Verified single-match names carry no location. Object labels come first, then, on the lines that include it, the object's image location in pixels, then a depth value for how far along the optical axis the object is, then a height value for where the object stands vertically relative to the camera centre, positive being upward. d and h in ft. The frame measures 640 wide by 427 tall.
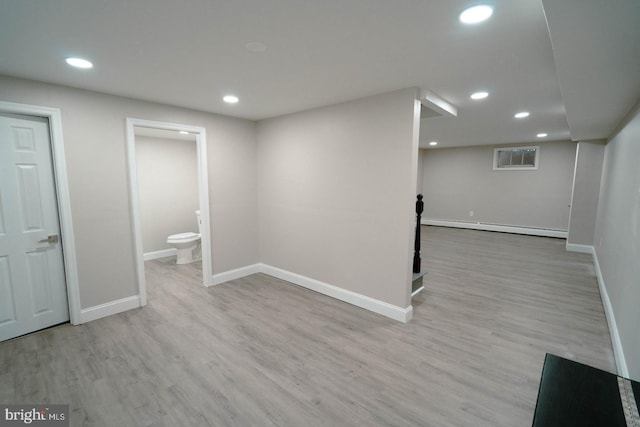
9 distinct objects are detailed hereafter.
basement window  24.40 +2.41
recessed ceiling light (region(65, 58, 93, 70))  7.12 +3.03
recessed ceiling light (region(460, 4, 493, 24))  4.92 +3.04
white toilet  16.24 -3.57
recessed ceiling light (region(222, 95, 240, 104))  10.29 +3.11
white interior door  8.50 -1.56
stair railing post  11.53 -2.45
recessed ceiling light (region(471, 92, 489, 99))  9.80 +3.15
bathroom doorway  10.56 -0.39
